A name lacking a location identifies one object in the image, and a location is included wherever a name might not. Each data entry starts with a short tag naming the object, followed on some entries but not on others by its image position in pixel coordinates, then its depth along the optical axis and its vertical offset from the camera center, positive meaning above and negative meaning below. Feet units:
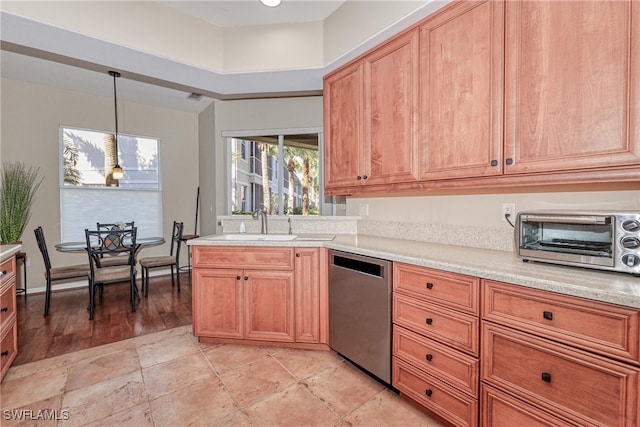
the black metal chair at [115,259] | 12.53 -2.37
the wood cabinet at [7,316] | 6.31 -2.48
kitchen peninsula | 3.34 -1.87
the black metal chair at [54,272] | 10.59 -2.49
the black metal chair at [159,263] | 13.09 -2.61
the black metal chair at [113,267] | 10.52 -2.25
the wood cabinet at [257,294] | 7.68 -2.39
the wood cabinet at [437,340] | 4.66 -2.41
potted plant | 11.87 +0.36
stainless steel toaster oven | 3.69 -0.52
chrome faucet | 9.48 -0.49
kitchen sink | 8.43 -0.97
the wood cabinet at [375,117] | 6.50 +2.17
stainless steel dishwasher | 6.04 -2.39
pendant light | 13.23 +1.52
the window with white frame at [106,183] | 14.17 +1.19
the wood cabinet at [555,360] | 3.27 -1.99
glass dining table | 11.25 -1.60
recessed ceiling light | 7.28 +5.05
